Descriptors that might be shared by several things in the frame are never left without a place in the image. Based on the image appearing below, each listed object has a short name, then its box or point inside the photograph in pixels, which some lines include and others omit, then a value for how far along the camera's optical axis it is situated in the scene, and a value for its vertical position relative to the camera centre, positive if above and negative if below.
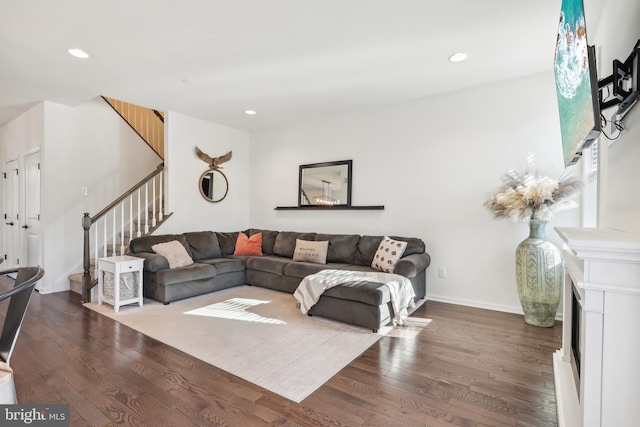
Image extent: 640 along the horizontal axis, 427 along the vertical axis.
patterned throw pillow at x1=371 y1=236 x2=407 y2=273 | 3.77 -0.55
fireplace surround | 1.01 -0.39
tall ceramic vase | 2.97 -0.61
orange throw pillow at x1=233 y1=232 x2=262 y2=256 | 5.09 -0.59
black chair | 1.20 -0.50
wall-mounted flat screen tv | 1.25 +0.60
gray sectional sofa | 3.02 -0.76
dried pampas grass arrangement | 2.96 +0.13
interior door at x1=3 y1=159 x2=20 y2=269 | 5.14 -0.13
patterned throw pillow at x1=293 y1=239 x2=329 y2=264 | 4.43 -0.61
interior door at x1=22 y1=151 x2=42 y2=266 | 4.52 -0.07
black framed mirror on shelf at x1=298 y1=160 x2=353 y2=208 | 4.81 +0.40
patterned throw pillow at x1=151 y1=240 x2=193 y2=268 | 4.03 -0.59
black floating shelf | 4.50 +0.02
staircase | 3.94 -0.10
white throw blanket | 3.10 -0.80
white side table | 3.51 -0.73
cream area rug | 2.17 -1.13
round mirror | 5.33 +0.40
